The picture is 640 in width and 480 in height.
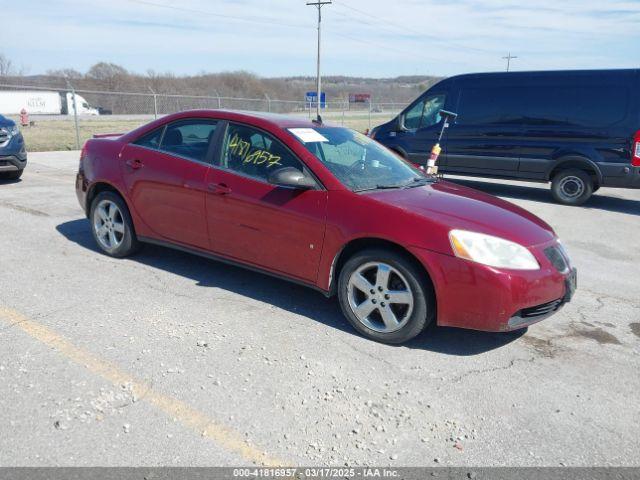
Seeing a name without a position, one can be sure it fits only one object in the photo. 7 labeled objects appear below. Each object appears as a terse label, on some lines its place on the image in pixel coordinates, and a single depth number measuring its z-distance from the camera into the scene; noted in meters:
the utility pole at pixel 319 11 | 37.33
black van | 9.16
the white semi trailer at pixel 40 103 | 47.74
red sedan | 3.61
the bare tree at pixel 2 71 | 67.96
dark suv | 9.34
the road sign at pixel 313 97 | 34.05
